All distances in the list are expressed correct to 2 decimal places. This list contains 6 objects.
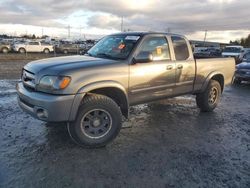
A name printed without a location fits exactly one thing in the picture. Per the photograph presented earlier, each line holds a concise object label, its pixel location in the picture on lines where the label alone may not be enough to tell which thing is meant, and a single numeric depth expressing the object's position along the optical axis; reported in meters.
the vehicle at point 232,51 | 17.81
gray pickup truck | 2.87
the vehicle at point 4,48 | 23.25
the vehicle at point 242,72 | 8.50
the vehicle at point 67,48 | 26.38
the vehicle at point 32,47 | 23.93
